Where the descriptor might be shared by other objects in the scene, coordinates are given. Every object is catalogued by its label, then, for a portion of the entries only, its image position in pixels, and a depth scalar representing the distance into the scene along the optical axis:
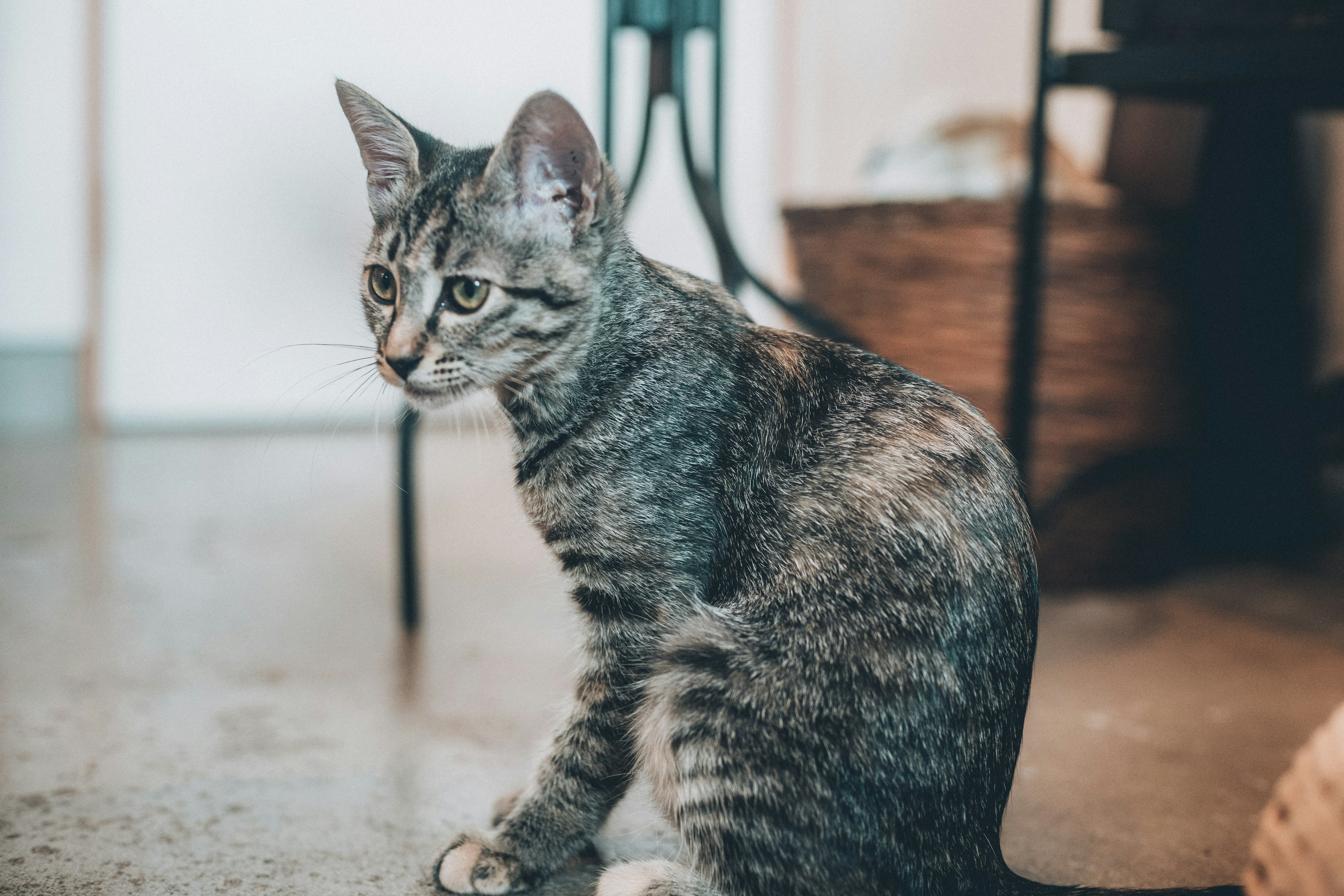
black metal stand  1.46
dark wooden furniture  1.48
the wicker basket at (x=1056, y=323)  1.73
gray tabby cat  0.78
